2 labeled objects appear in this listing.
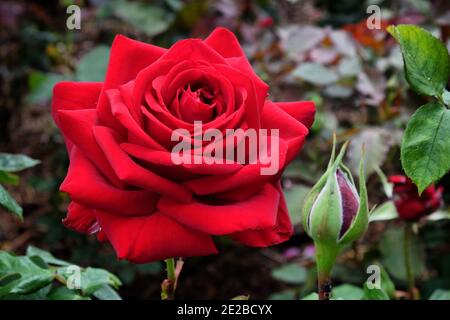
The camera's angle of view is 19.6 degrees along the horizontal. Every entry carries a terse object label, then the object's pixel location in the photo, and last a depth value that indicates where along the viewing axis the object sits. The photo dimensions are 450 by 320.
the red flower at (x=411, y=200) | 0.61
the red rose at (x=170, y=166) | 0.44
